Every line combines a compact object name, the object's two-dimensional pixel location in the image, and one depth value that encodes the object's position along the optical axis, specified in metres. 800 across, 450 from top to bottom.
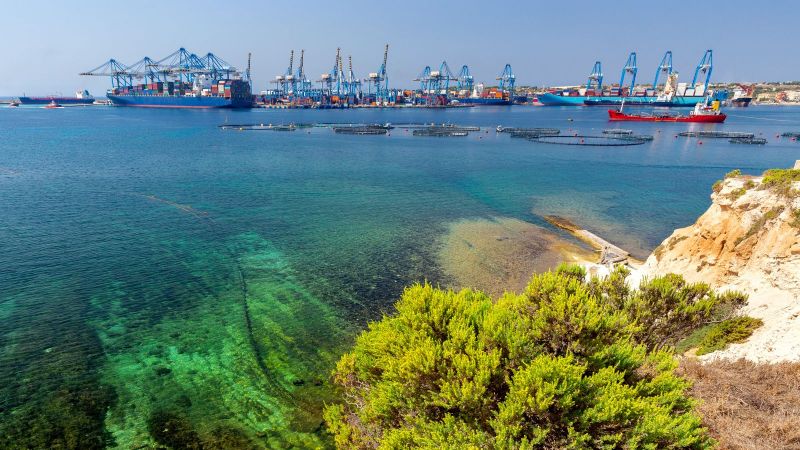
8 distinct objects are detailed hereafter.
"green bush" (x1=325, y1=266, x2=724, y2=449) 9.16
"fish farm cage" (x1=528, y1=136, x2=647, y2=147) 109.07
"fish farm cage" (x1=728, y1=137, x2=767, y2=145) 103.44
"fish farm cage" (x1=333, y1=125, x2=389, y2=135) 131.88
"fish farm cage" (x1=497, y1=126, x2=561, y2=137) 128.48
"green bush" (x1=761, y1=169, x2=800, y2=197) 20.72
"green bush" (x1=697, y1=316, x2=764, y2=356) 15.93
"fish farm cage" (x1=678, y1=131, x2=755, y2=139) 113.70
